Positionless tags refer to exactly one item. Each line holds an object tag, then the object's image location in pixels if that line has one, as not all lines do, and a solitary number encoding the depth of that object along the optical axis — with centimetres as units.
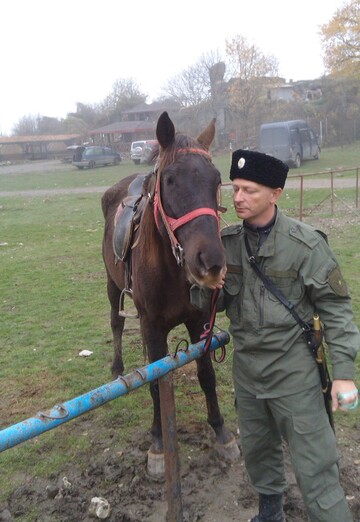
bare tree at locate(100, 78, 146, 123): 6412
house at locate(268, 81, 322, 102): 4147
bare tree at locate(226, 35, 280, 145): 3666
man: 218
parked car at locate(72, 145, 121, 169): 3512
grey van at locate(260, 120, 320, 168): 2406
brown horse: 232
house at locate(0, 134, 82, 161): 5478
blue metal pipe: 181
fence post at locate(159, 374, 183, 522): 245
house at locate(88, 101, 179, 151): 5197
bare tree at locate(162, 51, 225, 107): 4172
